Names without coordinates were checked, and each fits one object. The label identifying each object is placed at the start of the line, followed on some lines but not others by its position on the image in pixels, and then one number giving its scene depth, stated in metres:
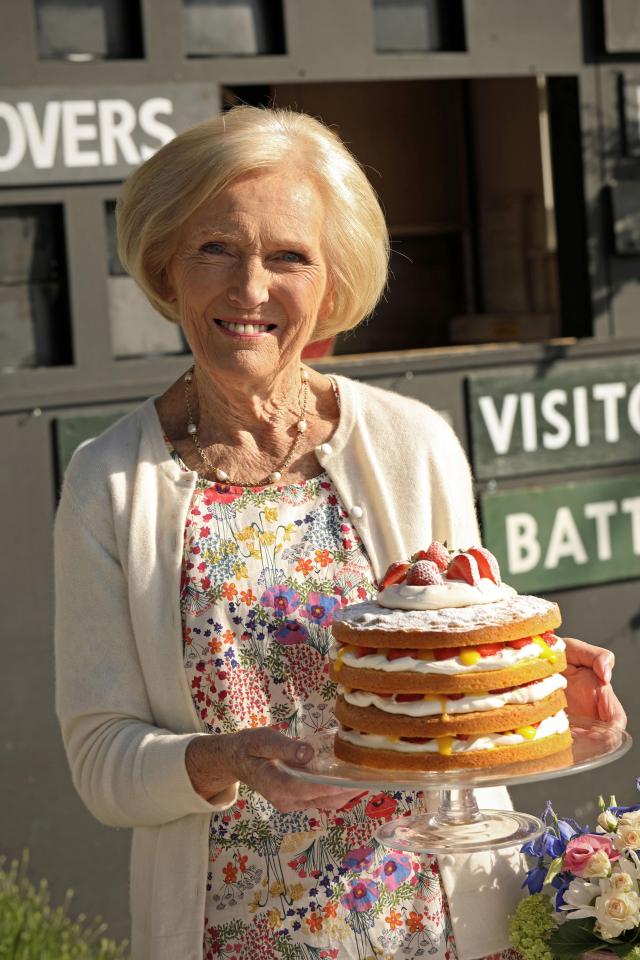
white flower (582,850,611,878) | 3.59
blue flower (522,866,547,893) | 3.62
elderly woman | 3.53
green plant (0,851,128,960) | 6.72
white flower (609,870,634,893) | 3.51
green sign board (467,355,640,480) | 7.92
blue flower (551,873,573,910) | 3.63
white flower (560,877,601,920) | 3.57
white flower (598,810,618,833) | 3.79
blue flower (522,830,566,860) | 3.72
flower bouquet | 3.49
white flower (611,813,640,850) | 3.63
